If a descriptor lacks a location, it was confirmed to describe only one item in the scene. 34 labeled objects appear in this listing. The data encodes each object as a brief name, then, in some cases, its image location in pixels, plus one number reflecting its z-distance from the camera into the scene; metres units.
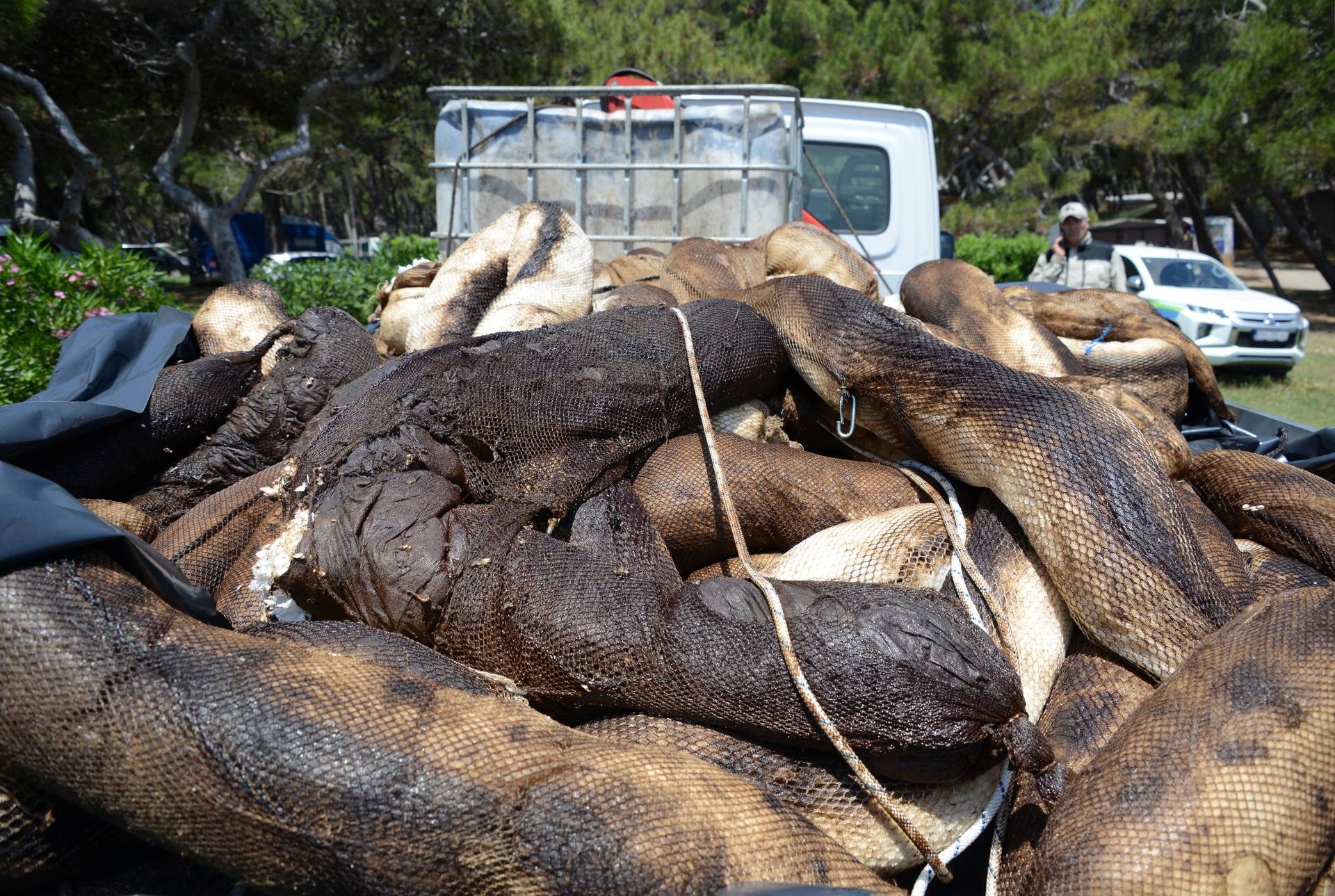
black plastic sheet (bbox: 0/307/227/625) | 1.63
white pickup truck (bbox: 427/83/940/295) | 4.88
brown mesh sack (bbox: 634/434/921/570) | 2.43
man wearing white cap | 6.71
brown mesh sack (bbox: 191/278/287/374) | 3.25
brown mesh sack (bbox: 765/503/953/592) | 2.11
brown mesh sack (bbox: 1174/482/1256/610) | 2.17
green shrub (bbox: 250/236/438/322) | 8.27
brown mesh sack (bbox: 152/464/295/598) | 2.45
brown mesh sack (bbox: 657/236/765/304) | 3.58
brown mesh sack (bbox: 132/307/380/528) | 2.81
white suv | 9.68
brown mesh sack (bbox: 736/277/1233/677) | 1.96
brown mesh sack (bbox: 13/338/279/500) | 2.49
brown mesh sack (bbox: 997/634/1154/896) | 1.75
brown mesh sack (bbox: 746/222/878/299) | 3.78
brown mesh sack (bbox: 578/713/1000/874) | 1.78
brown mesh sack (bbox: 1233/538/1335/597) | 2.24
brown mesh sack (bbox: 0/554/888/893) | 1.47
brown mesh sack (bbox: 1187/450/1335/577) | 2.40
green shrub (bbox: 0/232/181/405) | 3.92
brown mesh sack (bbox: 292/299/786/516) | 2.22
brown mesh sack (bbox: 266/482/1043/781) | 1.71
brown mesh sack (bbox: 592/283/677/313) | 3.26
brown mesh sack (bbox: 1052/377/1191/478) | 2.60
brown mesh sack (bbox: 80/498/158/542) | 2.40
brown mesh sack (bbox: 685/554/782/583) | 2.44
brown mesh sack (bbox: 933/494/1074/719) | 1.99
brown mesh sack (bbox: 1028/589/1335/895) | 1.48
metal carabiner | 2.56
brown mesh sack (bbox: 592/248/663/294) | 4.10
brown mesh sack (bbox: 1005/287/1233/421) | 3.76
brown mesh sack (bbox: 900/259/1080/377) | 3.21
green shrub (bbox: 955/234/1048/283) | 14.62
